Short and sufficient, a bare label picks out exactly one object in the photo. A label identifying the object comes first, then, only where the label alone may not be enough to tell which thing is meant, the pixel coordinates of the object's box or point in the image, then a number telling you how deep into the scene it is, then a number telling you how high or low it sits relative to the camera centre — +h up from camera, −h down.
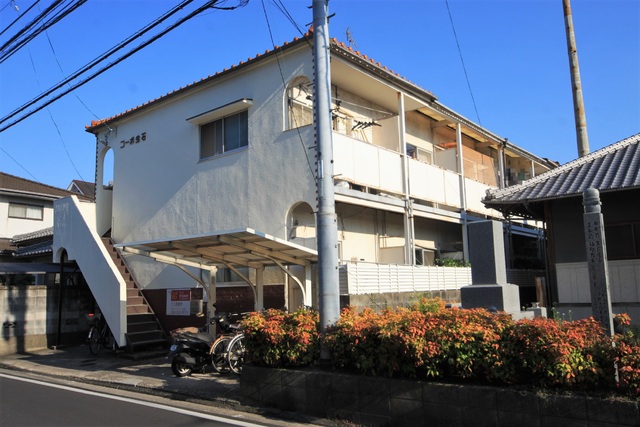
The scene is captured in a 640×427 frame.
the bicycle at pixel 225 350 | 10.41 -1.26
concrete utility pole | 7.85 +1.56
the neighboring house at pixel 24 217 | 23.02 +3.87
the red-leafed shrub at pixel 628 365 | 5.29 -0.88
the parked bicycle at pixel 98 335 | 14.99 -1.25
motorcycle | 10.88 -1.30
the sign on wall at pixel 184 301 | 15.11 -0.35
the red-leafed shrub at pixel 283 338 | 7.91 -0.80
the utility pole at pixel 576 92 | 16.61 +5.96
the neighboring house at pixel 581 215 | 11.62 +1.50
